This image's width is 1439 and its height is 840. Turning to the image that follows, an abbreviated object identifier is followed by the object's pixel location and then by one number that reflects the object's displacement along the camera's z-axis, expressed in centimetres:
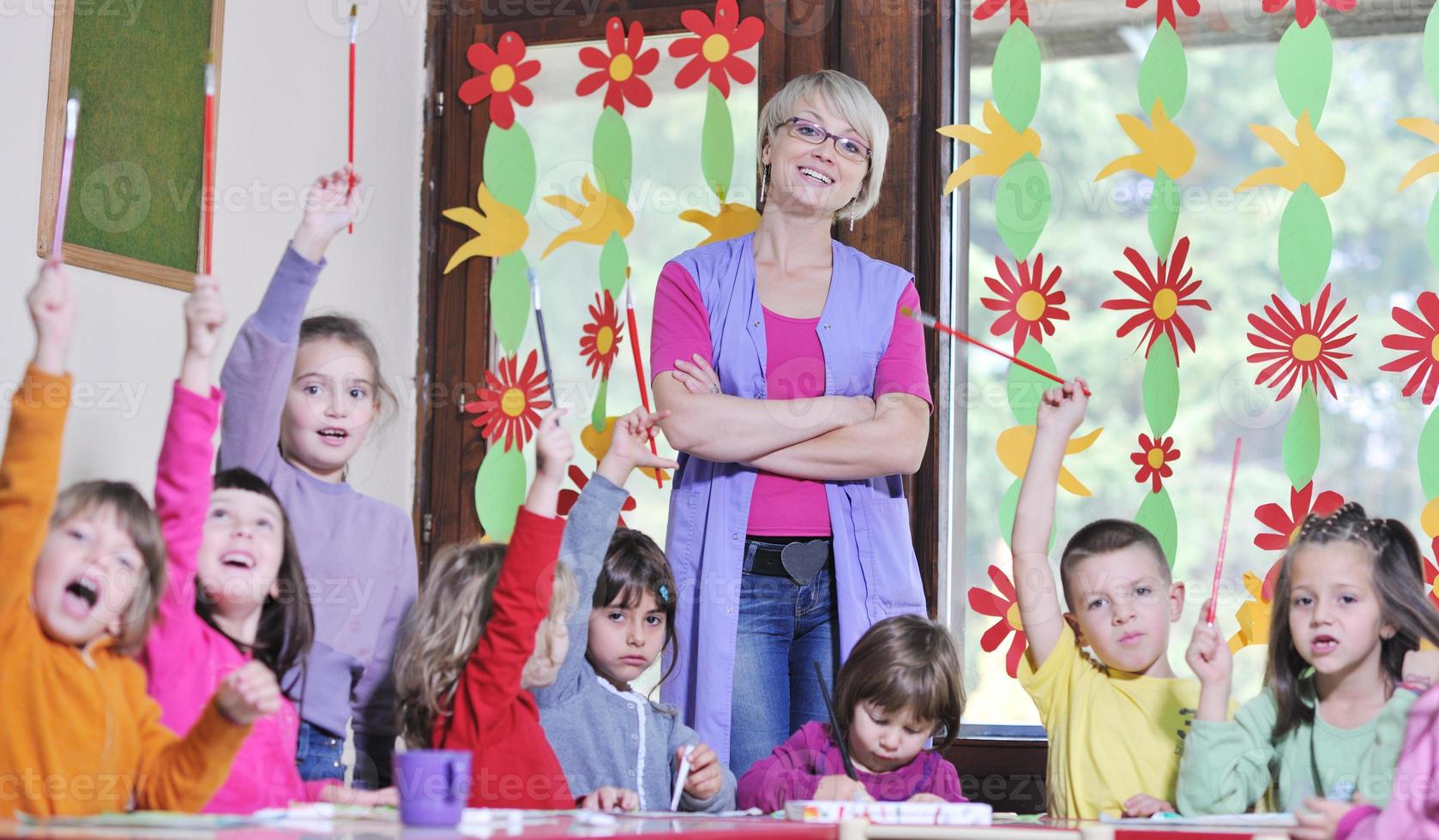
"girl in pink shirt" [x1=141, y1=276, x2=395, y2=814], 176
